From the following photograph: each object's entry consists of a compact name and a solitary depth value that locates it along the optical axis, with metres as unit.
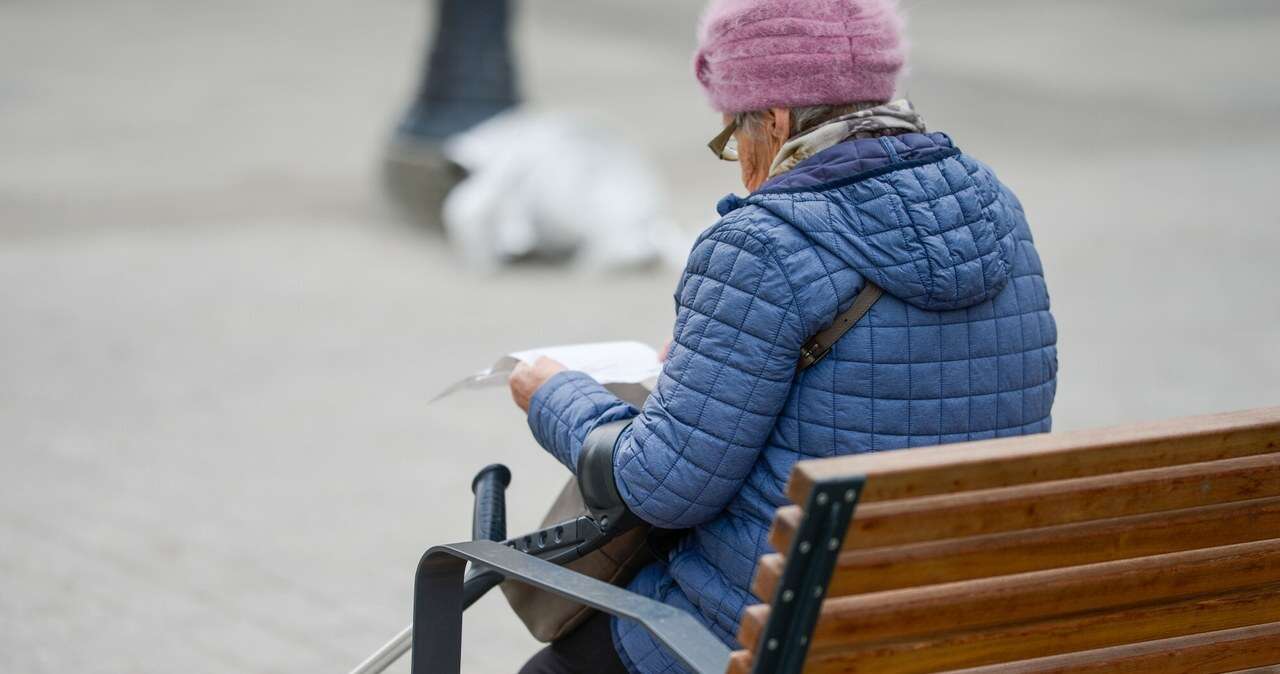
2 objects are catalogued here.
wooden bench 8.59
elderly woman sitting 8.85
